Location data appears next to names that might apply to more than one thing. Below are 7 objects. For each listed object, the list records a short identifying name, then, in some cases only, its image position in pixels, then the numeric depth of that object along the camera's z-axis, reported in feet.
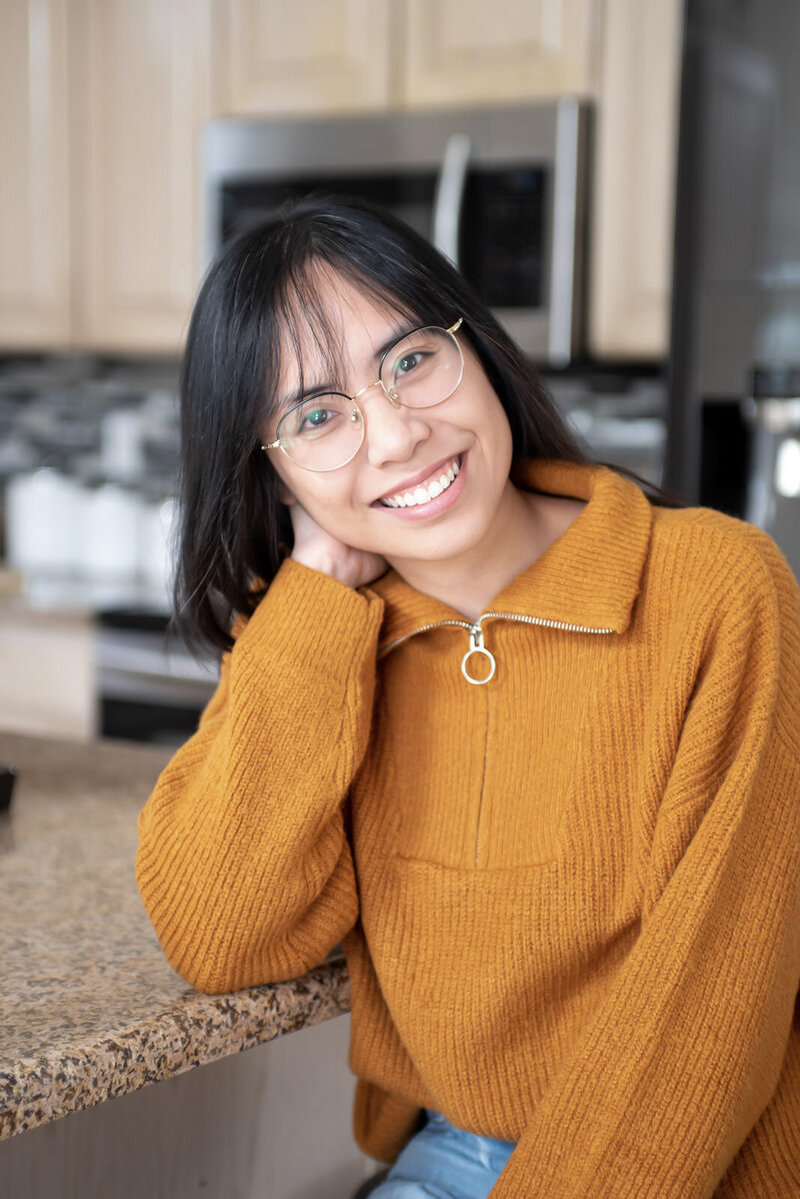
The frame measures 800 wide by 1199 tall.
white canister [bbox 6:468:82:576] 12.30
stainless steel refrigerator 6.82
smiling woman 3.02
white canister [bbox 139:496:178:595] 11.77
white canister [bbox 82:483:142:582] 11.95
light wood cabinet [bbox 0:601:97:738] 10.28
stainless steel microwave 8.39
